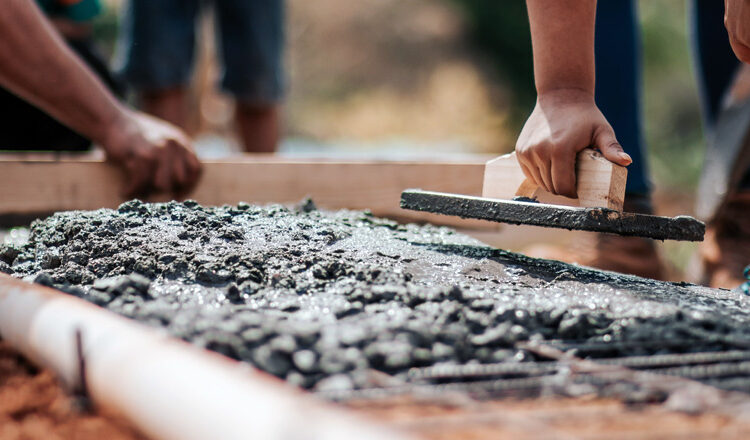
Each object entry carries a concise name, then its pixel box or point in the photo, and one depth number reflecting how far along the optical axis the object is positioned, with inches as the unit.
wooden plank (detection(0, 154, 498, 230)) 70.4
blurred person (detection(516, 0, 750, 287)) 60.1
